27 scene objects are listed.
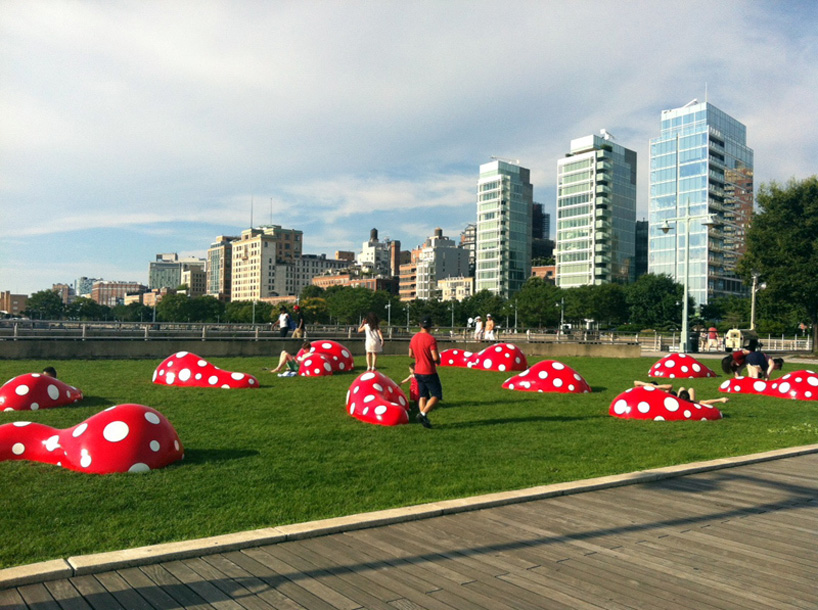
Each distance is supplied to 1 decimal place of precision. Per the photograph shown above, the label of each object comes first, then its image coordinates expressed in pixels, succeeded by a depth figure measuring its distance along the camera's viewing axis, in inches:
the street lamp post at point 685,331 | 1514.5
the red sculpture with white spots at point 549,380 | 733.3
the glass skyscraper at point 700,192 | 5113.2
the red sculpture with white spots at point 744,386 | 775.1
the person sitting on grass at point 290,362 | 822.9
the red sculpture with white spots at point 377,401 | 494.6
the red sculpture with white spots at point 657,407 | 551.8
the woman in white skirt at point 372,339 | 781.3
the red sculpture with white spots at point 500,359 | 1003.9
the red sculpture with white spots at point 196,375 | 679.1
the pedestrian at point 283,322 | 1318.9
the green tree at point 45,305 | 6486.2
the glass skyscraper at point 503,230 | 6801.2
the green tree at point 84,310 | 7140.8
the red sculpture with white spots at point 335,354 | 875.4
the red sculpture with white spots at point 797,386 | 735.7
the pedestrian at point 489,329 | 1480.1
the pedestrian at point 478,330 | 1593.3
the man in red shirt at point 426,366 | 493.7
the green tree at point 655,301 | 4126.5
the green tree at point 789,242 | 1609.3
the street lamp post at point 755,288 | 1779.4
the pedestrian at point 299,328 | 1245.7
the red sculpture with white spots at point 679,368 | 985.5
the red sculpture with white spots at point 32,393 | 500.1
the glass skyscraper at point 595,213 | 5777.6
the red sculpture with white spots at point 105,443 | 317.1
